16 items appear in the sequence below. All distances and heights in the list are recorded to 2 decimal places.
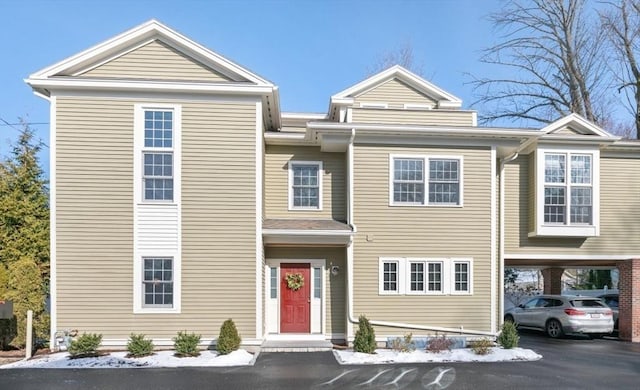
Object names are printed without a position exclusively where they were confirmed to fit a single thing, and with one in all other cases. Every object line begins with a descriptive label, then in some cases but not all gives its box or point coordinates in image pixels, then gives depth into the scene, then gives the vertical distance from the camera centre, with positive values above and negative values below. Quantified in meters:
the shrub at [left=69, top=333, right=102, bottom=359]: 10.84 -3.30
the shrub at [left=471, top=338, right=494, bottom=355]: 11.75 -3.61
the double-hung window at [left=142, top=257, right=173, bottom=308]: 11.79 -2.09
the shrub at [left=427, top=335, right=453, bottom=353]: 11.91 -3.57
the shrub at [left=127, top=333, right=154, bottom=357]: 10.94 -3.34
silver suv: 15.71 -3.89
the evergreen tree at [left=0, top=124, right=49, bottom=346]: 12.72 -0.67
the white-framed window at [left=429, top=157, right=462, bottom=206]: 13.17 +0.44
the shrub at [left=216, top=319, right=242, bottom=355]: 11.04 -3.21
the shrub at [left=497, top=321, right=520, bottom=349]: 12.29 -3.49
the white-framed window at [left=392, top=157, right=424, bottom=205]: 13.10 +0.46
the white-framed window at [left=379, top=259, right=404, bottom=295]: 12.93 -2.07
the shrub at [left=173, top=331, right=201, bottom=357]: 10.94 -3.30
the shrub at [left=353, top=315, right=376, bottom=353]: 11.44 -3.30
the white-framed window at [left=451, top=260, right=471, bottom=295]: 13.10 -2.08
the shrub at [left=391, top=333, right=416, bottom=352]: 11.68 -3.52
